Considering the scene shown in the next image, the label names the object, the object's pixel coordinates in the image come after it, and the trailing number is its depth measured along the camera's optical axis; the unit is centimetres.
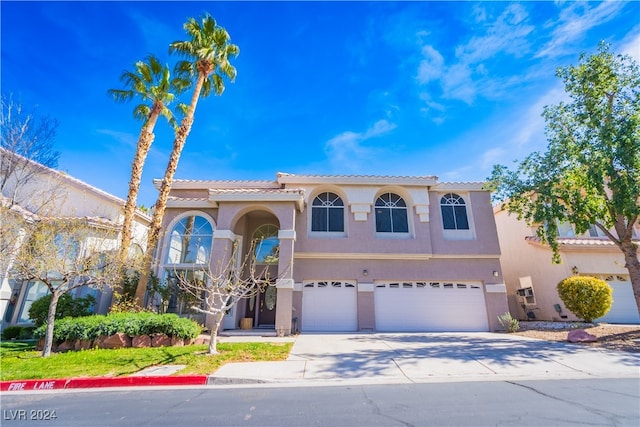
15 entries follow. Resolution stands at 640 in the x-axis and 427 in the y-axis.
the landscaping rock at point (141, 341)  999
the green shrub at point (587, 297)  1370
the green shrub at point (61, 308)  1112
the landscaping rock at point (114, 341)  972
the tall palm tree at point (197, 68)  1302
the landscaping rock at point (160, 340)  1018
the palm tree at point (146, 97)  1305
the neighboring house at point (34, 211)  1107
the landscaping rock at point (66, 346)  948
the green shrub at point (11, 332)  1167
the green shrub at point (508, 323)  1373
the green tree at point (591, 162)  1114
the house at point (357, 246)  1399
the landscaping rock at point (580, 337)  1040
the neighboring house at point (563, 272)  1584
